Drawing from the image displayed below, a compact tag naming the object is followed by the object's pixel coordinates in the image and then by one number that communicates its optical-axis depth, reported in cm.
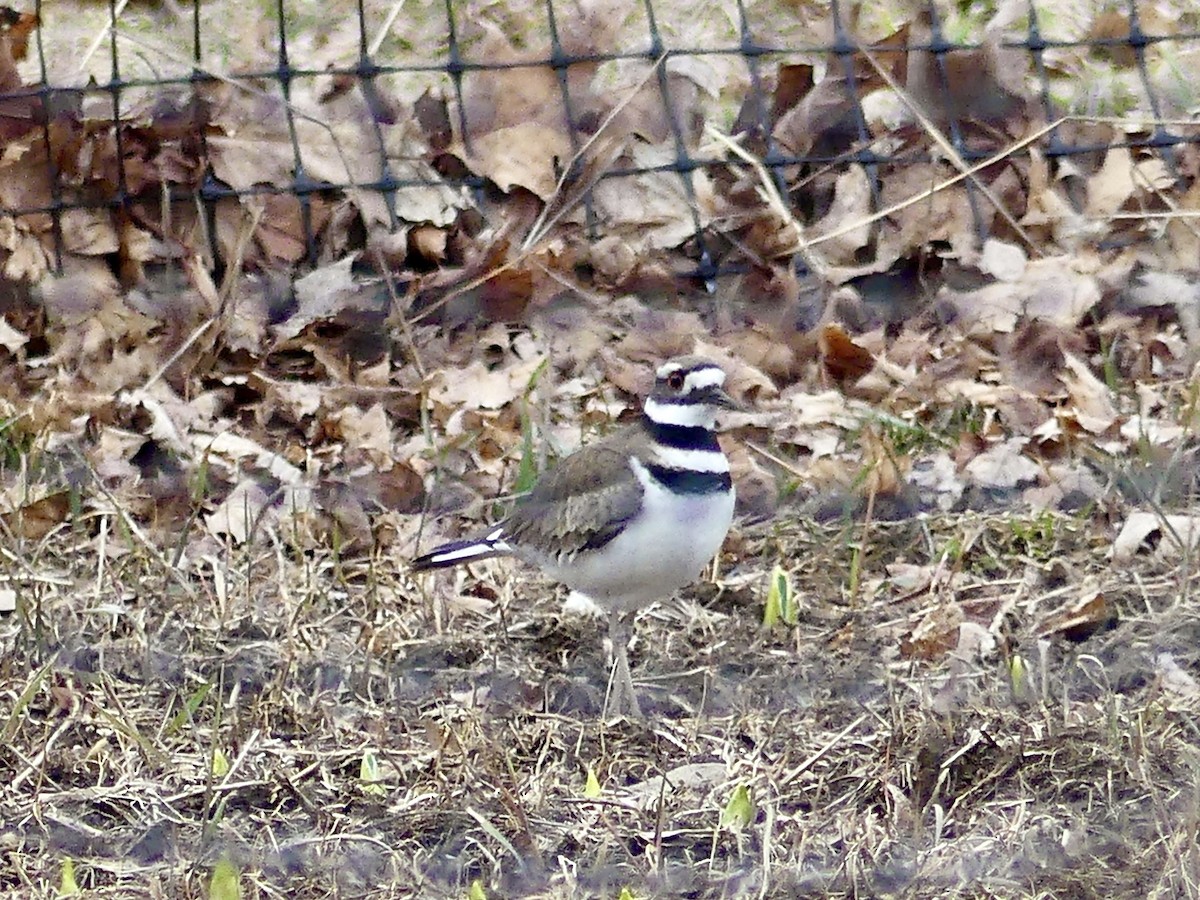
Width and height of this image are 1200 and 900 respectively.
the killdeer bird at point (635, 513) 858
